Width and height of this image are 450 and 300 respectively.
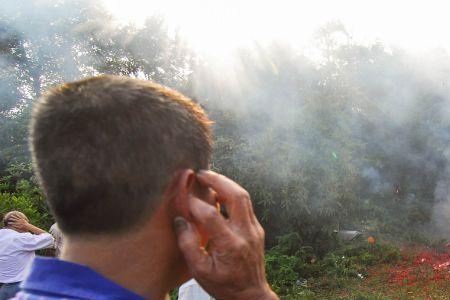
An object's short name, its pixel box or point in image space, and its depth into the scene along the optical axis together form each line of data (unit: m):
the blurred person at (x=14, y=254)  5.21
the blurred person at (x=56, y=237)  5.52
